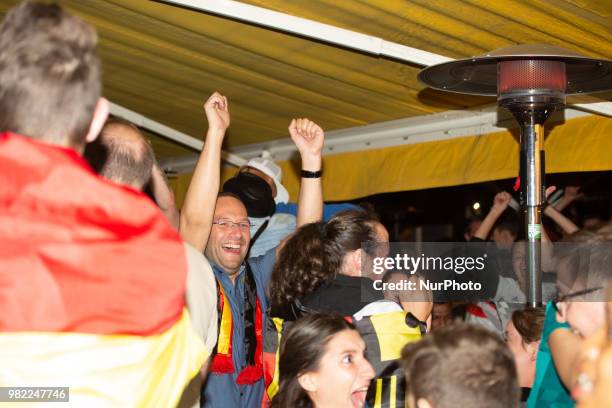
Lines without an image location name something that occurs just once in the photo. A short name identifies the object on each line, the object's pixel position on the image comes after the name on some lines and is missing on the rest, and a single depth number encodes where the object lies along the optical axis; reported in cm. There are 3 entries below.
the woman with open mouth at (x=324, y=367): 277
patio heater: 300
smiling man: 298
